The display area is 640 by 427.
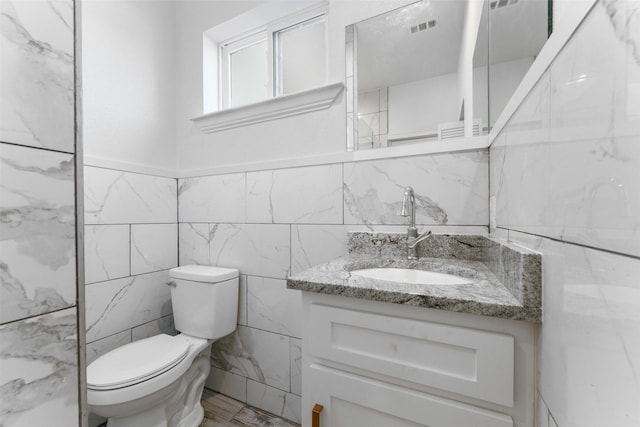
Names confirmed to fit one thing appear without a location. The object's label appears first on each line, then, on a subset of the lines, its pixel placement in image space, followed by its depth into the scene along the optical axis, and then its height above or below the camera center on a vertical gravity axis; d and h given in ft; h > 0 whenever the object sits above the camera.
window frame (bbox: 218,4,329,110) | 5.12 +3.62
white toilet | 3.53 -2.12
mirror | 3.71 +2.01
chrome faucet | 3.66 -0.19
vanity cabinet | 1.97 -1.24
